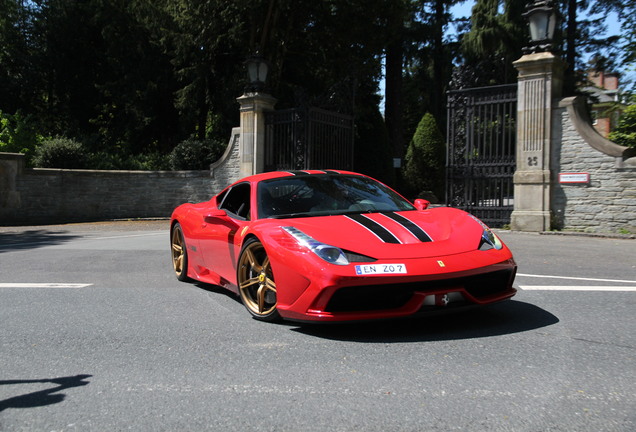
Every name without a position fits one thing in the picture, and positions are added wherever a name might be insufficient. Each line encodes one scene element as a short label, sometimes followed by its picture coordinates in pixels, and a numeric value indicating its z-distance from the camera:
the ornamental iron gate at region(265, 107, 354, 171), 16.53
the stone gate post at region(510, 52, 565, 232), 12.31
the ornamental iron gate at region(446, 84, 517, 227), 13.27
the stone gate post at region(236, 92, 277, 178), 17.34
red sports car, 3.84
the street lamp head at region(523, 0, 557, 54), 12.45
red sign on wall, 11.90
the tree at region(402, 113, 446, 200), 28.30
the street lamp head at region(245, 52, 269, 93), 17.22
